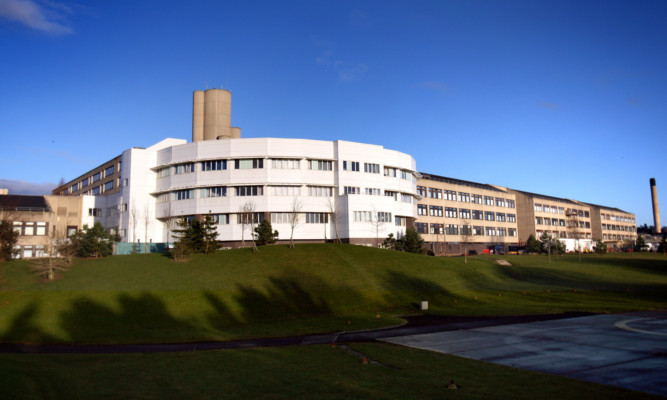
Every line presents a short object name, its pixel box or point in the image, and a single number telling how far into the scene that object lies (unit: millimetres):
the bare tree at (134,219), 70962
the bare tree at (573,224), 113812
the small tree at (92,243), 59625
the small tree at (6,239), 55938
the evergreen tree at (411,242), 65500
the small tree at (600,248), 99412
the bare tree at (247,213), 65394
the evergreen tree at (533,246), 104944
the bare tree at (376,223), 69062
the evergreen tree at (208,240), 52875
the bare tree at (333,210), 69162
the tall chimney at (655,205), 144575
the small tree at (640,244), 123044
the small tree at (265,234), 59719
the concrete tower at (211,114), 79250
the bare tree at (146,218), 71475
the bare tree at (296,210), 67188
